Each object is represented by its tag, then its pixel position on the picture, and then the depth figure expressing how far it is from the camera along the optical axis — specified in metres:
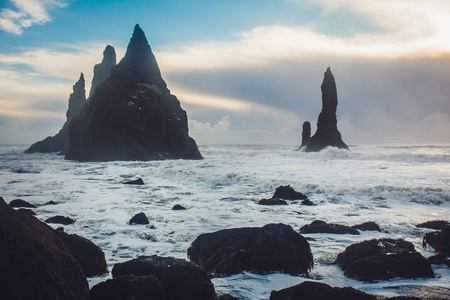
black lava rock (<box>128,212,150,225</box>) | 8.57
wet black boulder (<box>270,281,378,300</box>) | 3.53
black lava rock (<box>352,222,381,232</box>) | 7.87
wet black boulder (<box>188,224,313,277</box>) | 4.97
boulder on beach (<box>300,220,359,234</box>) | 7.40
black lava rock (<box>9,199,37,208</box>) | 10.39
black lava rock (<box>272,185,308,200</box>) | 12.85
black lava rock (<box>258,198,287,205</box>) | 11.58
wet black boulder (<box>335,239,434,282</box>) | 4.67
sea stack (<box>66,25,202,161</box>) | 48.41
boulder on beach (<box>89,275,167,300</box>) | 3.28
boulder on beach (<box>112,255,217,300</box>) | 3.65
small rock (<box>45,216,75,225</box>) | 8.43
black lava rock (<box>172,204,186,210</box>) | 10.64
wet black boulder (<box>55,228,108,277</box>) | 4.69
